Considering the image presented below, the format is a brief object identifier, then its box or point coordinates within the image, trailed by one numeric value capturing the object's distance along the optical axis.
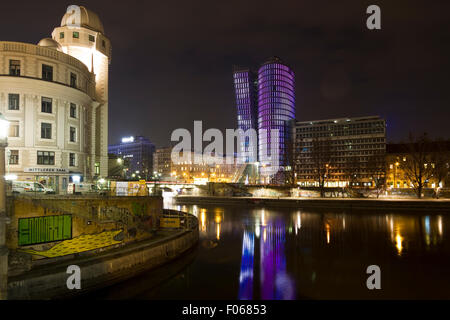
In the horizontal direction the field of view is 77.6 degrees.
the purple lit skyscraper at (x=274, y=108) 168.62
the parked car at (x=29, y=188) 22.55
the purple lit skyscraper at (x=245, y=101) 194.25
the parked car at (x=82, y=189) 22.39
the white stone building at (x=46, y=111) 30.50
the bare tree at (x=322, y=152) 94.79
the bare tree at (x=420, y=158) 72.28
